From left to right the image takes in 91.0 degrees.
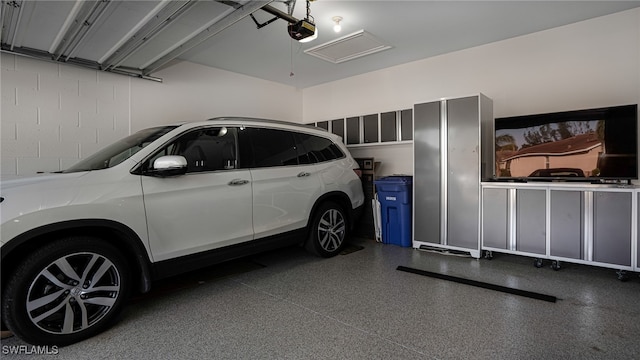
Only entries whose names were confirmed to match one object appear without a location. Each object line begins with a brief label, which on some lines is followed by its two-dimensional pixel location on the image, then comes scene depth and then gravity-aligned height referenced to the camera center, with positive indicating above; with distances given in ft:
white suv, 6.61 -1.05
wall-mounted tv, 10.73 +0.91
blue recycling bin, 15.21 -1.75
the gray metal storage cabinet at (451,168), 13.14 +0.16
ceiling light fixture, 11.90 +5.86
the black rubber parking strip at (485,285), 9.23 -3.69
